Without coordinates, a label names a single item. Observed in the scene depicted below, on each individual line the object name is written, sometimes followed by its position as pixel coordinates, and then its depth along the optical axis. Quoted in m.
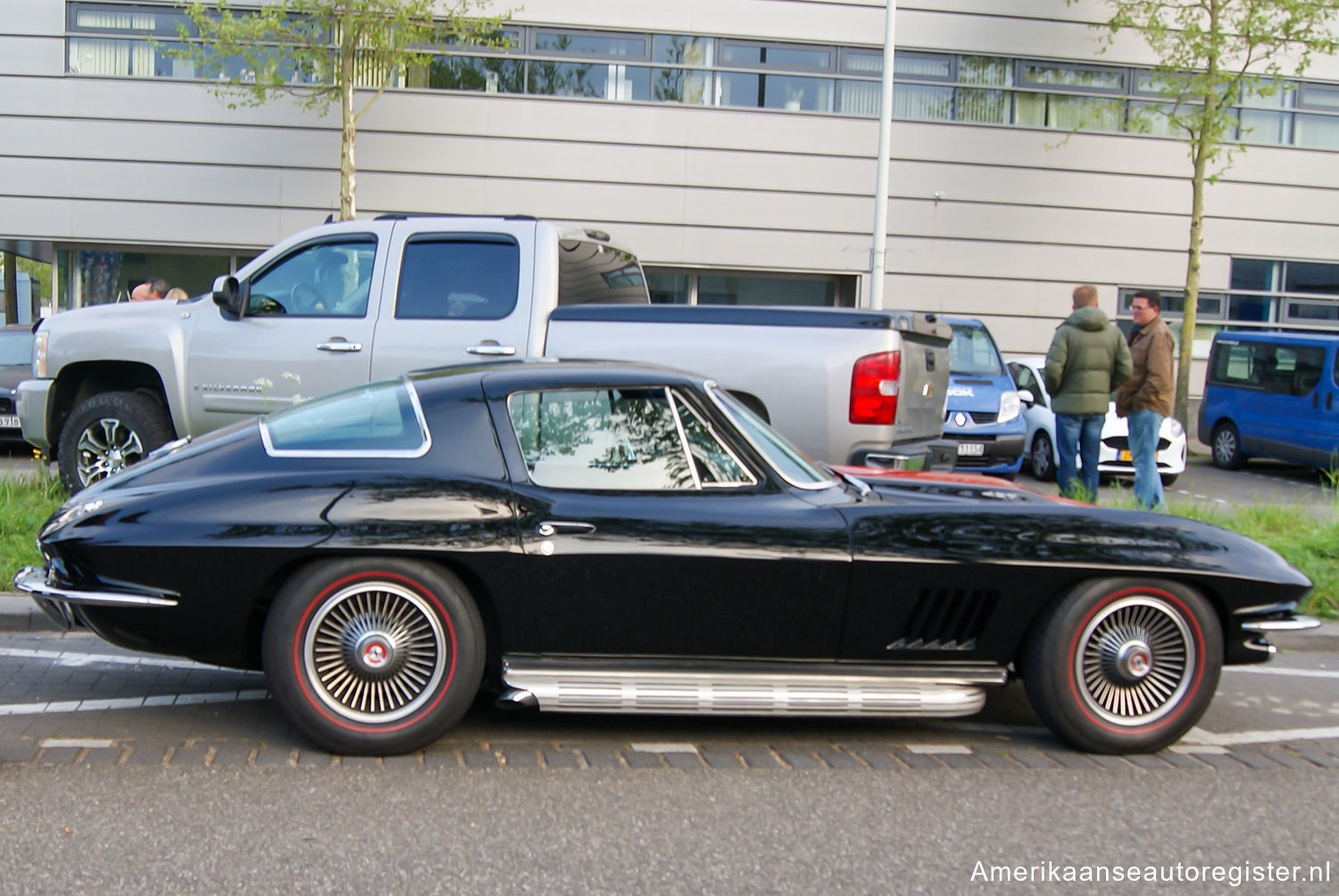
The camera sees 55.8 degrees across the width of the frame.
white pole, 16.75
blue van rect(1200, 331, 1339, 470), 14.88
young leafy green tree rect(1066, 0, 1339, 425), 17.39
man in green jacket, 10.22
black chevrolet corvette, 4.21
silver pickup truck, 7.07
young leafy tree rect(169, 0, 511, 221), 16.72
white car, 13.44
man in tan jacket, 10.02
